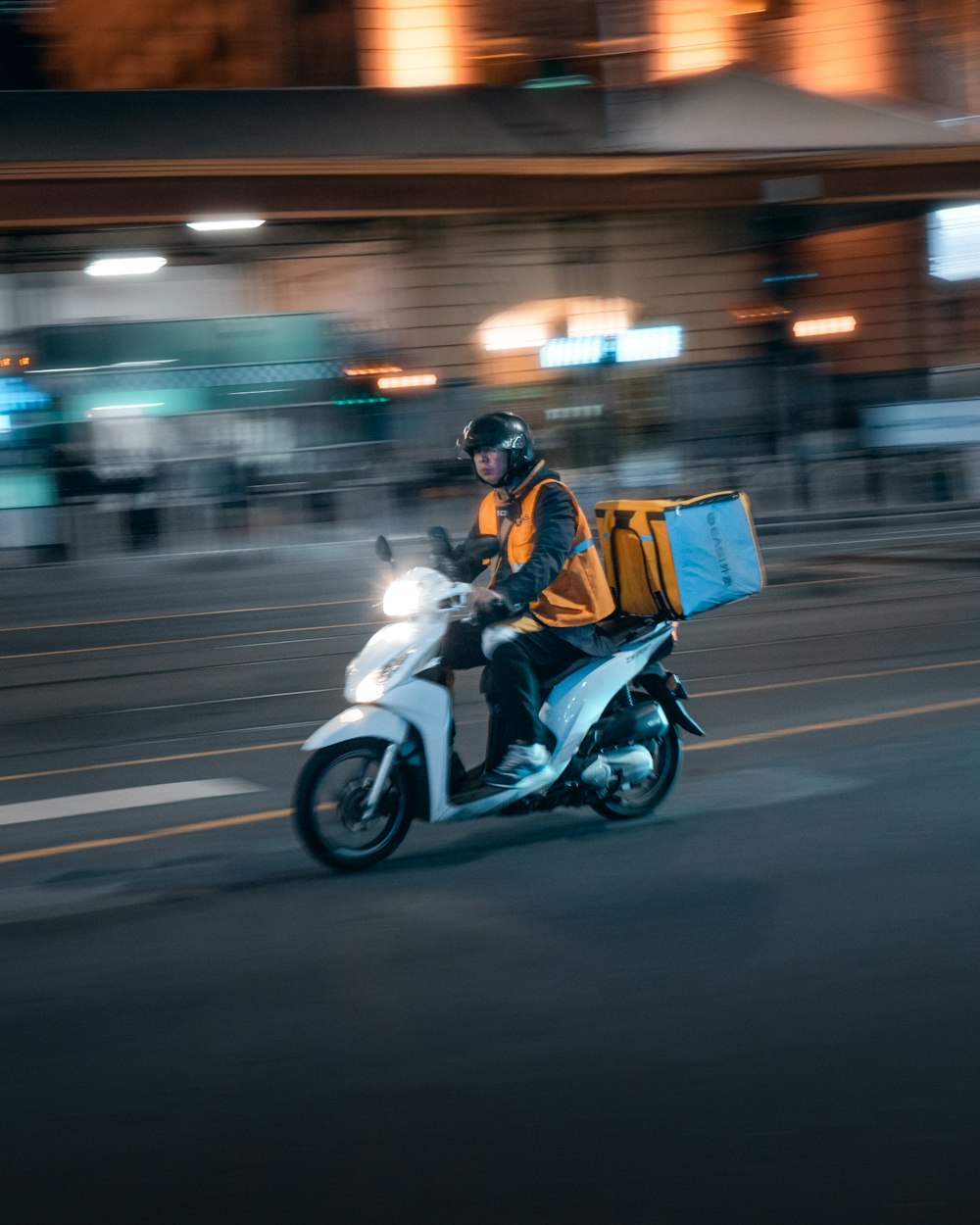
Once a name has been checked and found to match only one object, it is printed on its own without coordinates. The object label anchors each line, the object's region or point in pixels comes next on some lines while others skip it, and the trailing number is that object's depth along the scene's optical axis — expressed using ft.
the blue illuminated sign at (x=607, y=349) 82.79
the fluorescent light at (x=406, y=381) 76.59
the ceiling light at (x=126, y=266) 74.69
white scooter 18.06
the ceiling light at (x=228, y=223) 75.20
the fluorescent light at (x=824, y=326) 95.71
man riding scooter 18.65
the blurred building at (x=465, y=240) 71.15
